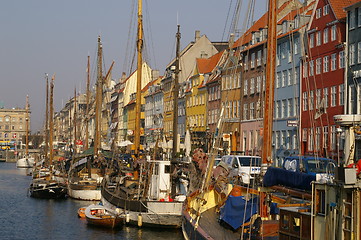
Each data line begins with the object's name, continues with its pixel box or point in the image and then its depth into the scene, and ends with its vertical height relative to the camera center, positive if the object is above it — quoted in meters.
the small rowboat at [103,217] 41.81 -4.00
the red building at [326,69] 60.97 +8.48
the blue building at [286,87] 69.69 +7.65
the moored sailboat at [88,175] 62.00 -2.28
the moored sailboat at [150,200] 39.31 -2.82
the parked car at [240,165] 43.44 -0.62
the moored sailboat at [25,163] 166.88 -2.40
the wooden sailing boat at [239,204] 23.14 -2.03
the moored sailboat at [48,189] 64.81 -3.51
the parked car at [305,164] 35.74 -0.42
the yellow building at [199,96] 99.66 +9.39
